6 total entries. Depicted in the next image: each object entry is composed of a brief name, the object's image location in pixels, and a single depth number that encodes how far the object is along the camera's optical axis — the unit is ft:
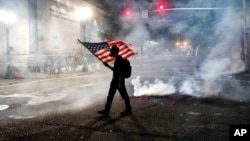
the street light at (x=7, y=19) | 76.54
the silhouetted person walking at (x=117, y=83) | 24.80
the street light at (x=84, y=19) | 77.46
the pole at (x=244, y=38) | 66.88
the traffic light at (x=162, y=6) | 60.03
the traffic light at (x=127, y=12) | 60.13
